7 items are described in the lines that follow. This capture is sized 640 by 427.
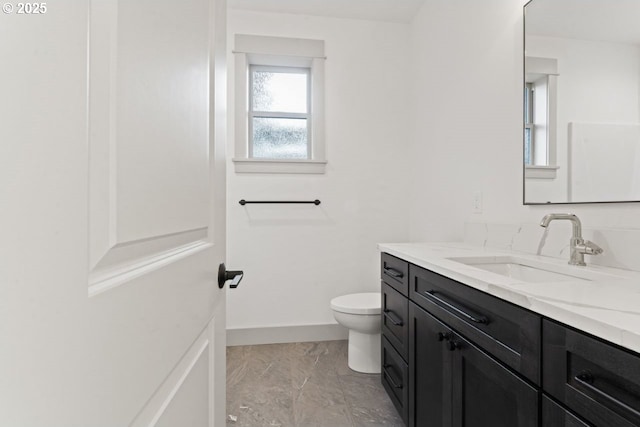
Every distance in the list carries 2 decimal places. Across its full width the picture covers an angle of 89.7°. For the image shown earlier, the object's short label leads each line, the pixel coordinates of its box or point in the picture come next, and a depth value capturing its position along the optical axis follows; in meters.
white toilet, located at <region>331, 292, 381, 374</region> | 2.03
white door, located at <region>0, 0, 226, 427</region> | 0.24
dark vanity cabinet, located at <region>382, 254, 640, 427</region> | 0.58
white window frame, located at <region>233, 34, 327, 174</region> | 2.54
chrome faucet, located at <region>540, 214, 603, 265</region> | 1.12
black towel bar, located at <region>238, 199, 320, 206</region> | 2.53
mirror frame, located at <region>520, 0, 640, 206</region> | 1.50
